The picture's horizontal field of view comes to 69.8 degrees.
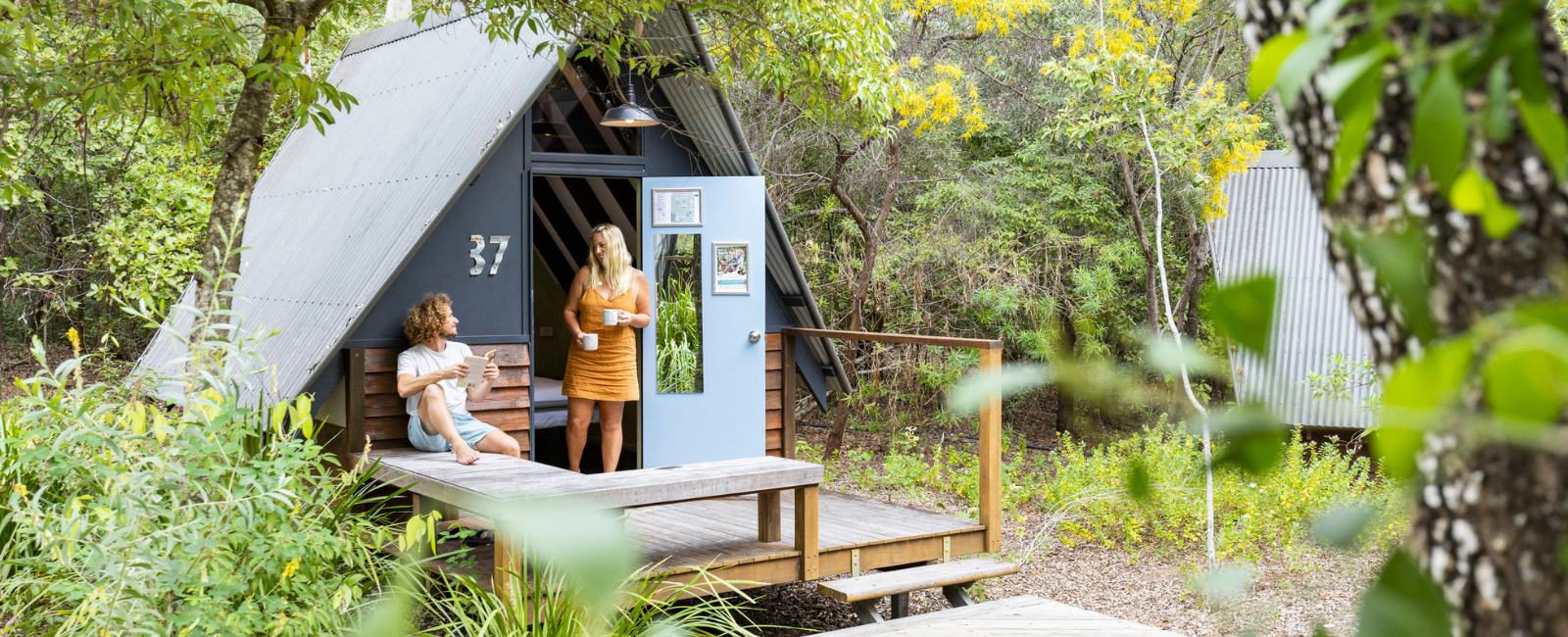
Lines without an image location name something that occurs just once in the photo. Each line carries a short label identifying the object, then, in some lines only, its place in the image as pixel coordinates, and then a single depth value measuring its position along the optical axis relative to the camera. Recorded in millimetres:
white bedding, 7652
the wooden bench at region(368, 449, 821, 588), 4535
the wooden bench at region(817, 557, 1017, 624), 5371
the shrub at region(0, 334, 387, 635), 3270
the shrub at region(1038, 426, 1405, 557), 7094
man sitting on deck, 5570
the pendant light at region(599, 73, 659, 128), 6215
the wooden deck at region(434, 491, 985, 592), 5219
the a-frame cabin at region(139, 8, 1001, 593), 5777
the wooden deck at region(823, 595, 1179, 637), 4473
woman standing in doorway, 6402
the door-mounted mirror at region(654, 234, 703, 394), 6887
